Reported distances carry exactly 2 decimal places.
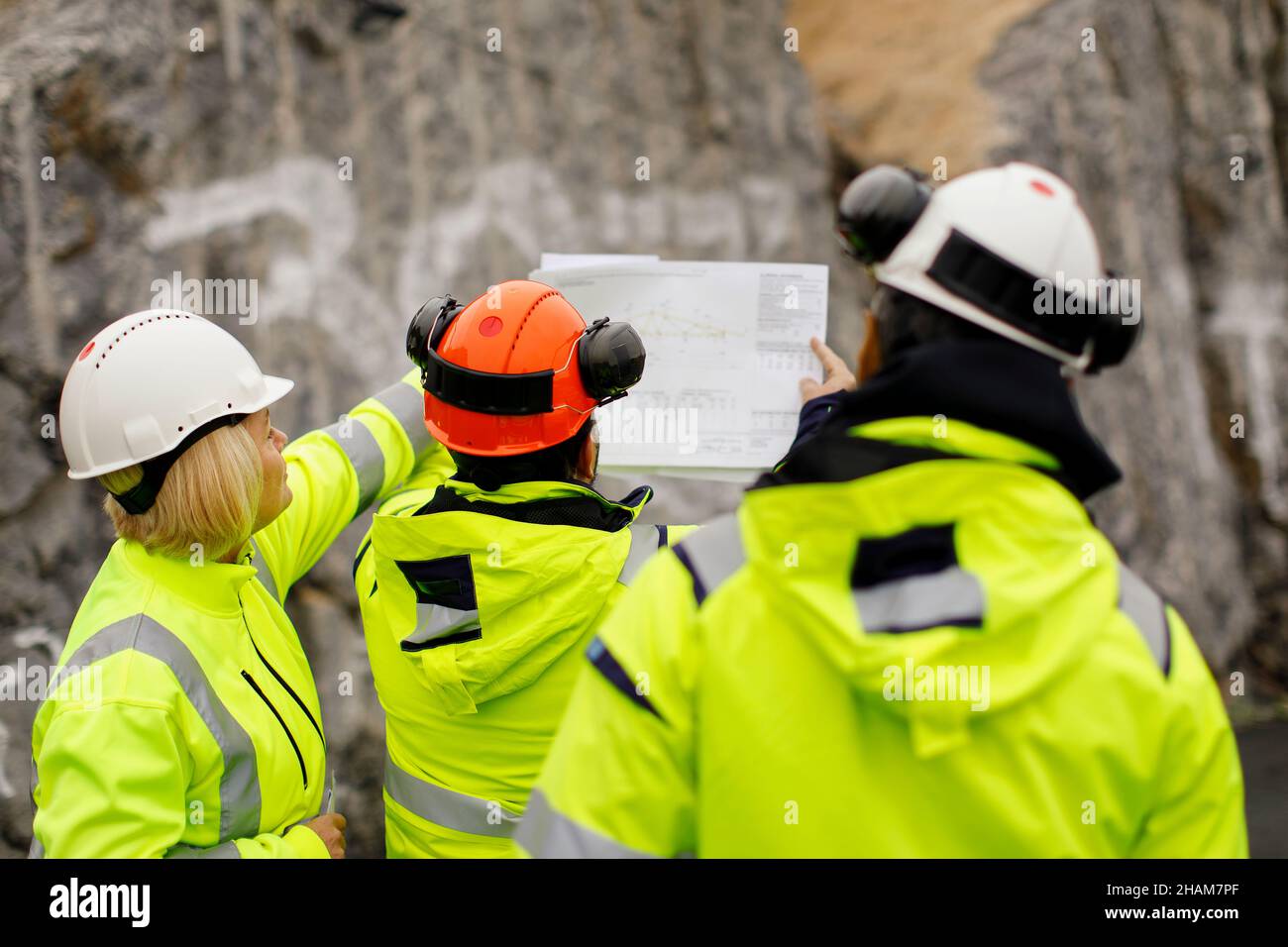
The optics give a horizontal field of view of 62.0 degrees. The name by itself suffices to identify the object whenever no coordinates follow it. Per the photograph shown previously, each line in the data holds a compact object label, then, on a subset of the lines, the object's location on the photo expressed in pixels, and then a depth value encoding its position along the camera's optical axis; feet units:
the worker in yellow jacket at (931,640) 3.49
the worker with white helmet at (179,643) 4.89
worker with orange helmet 5.65
